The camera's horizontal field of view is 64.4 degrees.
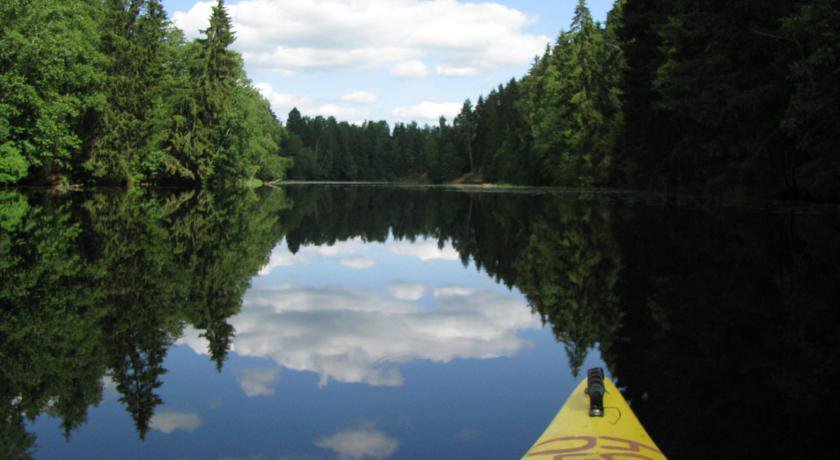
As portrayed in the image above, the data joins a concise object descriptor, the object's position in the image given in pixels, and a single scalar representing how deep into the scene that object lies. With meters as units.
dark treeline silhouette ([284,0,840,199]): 20.55
